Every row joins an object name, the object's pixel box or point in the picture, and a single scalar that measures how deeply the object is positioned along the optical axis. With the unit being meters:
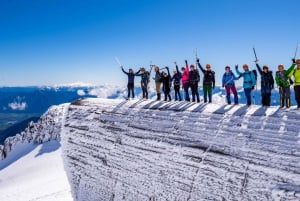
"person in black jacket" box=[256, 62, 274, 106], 13.46
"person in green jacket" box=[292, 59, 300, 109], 12.46
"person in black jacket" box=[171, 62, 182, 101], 18.17
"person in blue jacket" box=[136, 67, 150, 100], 19.57
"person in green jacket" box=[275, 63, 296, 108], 12.99
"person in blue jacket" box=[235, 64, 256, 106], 13.87
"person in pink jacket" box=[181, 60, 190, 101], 16.96
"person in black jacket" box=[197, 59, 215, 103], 15.72
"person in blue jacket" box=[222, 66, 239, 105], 14.80
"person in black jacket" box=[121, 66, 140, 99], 19.98
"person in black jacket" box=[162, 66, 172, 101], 18.57
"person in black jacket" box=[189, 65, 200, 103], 16.52
